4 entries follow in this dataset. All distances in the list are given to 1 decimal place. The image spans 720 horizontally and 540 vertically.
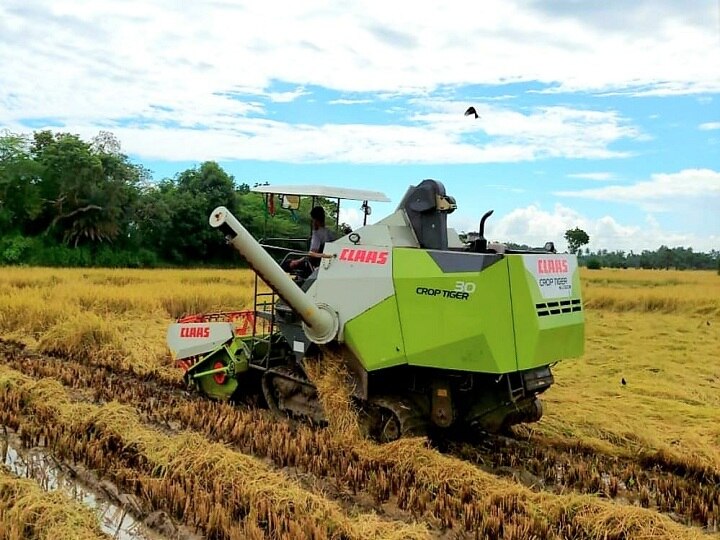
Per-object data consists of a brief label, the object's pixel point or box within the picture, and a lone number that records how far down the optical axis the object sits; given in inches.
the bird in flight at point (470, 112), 245.9
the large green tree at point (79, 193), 1437.0
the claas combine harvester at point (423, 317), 201.3
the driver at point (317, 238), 250.2
